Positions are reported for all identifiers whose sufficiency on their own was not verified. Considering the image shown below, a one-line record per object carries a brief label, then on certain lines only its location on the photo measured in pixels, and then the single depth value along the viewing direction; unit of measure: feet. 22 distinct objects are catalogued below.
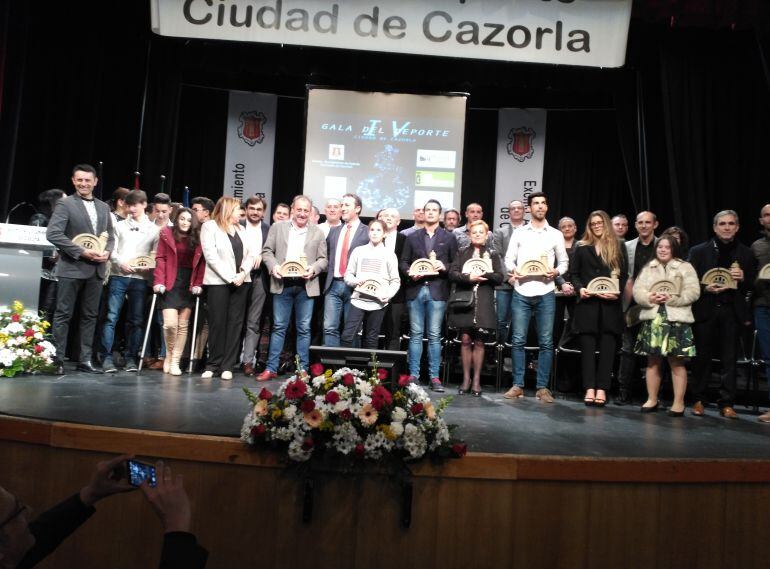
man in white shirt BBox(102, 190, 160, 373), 21.68
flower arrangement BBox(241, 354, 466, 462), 11.05
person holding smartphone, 5.18
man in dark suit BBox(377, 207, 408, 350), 22.54
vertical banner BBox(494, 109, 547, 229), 35.32
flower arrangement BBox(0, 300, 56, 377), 18.70
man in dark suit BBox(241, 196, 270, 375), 21.99
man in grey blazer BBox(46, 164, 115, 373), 19.97
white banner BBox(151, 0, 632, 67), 24.99
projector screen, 31.68
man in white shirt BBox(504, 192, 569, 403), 20.15
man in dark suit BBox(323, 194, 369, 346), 21.66
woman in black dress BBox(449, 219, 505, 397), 20.44
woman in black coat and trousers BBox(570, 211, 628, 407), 19.83
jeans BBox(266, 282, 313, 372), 21.31
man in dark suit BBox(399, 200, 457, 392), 20.92
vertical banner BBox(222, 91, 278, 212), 35.58
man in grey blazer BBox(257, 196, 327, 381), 21.35
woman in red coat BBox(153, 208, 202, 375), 21.34
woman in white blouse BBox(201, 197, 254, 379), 20.97
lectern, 20.40
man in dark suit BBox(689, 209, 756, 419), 19.04
